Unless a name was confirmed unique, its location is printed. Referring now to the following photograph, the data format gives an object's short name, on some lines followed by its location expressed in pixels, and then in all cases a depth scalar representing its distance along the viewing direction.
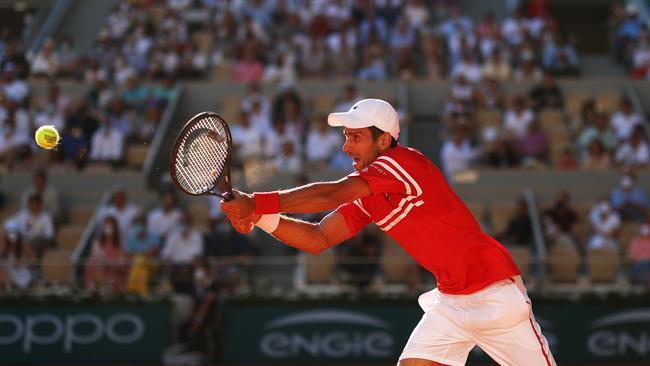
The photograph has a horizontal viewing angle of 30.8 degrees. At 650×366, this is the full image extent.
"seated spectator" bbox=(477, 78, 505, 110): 17.11
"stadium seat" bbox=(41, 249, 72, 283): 14.47
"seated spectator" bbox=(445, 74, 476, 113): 16.84
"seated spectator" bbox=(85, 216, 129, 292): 14.38
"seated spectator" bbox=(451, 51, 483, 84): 17.91
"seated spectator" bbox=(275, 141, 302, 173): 15.86
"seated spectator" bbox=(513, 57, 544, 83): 17.89
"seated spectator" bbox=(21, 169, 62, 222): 15.69
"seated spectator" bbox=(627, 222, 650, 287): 14.27
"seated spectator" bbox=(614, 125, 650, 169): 16.05
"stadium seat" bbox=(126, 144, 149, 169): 16.72
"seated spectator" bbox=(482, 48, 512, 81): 17.91
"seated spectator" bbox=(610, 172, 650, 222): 15.14
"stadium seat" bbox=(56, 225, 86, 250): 15.34
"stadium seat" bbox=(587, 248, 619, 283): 14.41
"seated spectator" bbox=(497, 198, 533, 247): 14.86
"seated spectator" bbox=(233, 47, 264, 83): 18.19
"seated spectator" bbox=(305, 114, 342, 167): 16.39
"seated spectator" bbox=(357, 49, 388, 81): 18.08
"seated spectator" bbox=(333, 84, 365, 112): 16.83
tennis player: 6.39
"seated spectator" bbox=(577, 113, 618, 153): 16.36
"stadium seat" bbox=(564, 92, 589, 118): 17.48
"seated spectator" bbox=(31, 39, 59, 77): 19.03
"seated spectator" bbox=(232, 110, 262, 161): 15.66
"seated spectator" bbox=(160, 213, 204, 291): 14.45
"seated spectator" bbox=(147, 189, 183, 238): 15.14
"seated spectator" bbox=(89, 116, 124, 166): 16.50
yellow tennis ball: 6.50
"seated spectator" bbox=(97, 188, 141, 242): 15.27
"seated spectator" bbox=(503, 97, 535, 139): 16.50
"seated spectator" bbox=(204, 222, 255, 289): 14.45
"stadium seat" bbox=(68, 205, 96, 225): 15.93
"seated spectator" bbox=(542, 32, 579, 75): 18.64
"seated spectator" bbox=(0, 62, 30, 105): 17.72
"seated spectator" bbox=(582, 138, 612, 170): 15.96
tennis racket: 5.99
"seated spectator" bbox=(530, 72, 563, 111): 17.17
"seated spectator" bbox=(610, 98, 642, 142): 16.62
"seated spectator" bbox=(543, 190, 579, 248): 15.00
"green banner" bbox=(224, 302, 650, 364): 14.02
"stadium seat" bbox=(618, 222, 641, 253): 14.90
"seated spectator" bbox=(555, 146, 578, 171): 15.95
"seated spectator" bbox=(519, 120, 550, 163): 16.30
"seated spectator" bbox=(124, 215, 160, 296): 14.46
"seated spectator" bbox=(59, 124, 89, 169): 16.08
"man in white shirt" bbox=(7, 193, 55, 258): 15.08
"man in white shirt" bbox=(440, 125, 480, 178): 16.11
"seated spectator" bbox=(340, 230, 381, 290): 14.45
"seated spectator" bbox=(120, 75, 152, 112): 17.44
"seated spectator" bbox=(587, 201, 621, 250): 14.73
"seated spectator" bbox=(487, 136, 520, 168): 16.05
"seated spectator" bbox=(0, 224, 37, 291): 14.46
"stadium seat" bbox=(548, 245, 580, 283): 14.39
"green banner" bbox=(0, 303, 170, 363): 14.08
